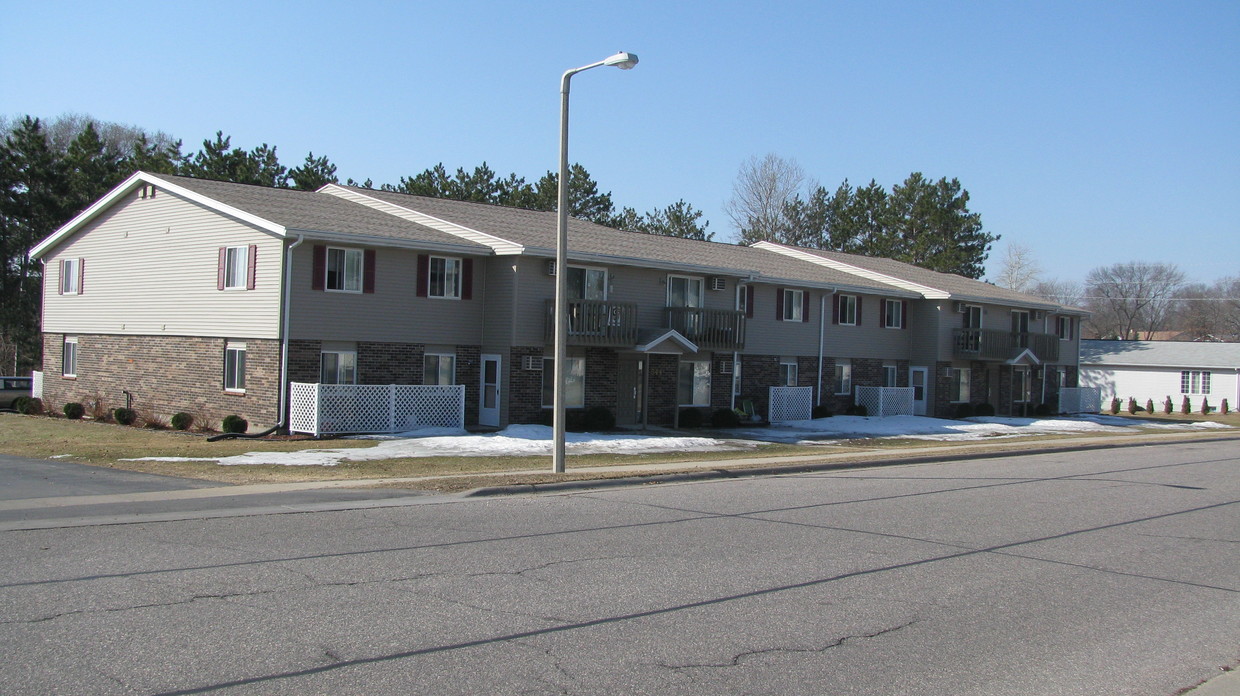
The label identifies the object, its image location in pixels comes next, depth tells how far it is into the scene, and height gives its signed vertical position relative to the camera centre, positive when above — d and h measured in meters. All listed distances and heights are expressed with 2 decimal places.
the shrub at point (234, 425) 24.92 -1.91
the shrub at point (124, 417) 29.14 -2.09
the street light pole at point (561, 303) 18.23 +0.96
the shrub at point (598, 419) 29.81 -1.83
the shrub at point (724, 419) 33.69 -1.95
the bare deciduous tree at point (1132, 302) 103.19 +7.04
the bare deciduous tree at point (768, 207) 67.88 +10.29
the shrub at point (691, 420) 32.75 -1.96
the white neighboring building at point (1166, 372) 57.59 -0.02
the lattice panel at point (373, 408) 24.97 -1.46
